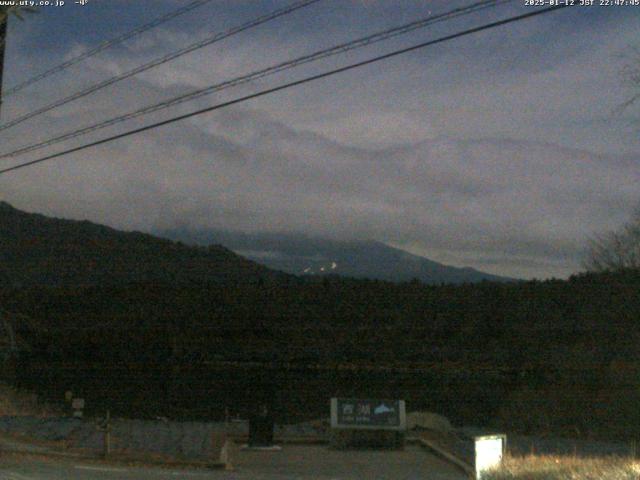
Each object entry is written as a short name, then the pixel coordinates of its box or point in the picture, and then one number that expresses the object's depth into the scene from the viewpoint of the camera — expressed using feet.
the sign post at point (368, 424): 78.28
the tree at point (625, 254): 162.61
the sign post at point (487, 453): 38.78
